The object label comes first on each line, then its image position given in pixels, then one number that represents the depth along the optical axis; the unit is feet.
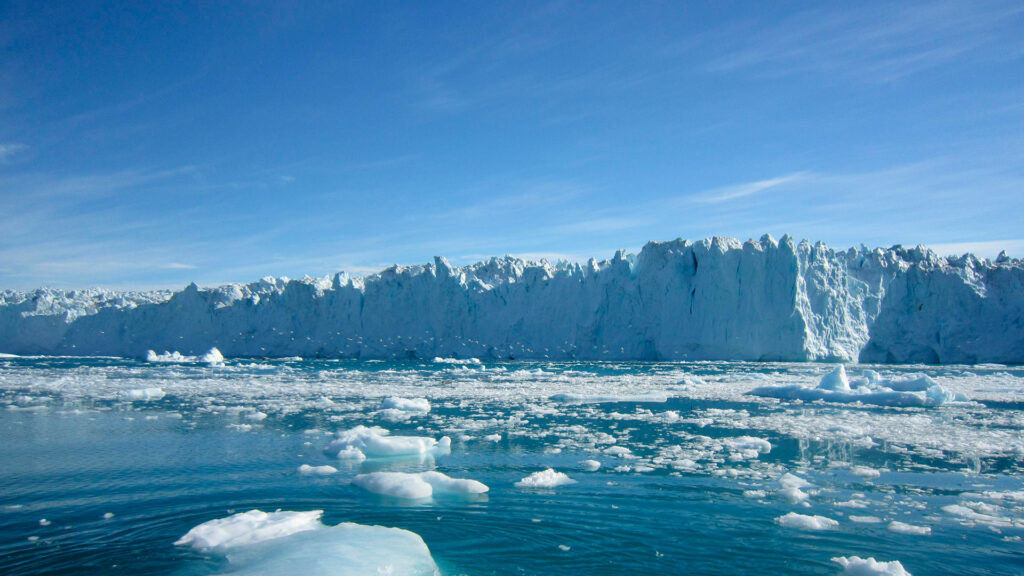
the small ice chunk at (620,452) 21.63
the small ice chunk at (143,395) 39.50
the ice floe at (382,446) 21.56
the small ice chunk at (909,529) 13.75
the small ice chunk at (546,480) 17.61
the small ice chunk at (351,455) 21.45
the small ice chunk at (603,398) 38.22
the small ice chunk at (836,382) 39.65
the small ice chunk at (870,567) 11.39
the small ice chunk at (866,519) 14.50
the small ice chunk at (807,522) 14.06
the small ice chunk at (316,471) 19.21
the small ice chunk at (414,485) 16.97
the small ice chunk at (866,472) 18.74
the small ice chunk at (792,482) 17.39
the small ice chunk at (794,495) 16.22
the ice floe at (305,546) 11.51
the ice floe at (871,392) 35.42
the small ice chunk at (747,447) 21.27
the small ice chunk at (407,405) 33.30
